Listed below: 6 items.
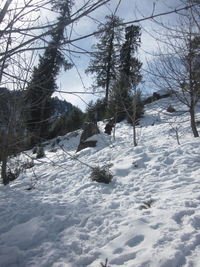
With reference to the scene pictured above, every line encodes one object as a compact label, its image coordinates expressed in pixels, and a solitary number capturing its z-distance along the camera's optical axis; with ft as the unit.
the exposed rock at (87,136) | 43.29
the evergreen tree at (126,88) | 42.38
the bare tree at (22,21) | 5.32
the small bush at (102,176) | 21.61
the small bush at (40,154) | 46.64
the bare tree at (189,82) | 28.91
